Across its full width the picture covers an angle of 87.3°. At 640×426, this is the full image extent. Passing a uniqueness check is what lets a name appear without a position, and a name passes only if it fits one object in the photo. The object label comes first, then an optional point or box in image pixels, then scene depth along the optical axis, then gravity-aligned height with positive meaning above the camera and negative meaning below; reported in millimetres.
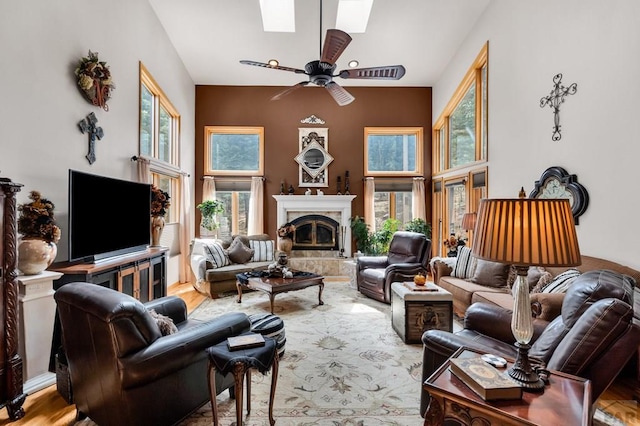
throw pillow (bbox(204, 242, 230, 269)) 5527 -657
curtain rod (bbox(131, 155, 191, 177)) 4570 +850
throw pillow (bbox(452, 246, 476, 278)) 4562 -690
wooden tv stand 2889 -567
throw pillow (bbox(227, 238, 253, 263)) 5977 -651
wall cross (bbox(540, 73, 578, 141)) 3544 +1254
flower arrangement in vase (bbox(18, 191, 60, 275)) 2521 -144
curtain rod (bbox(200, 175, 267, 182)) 7641 +841
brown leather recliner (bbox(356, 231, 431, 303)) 4906 -782
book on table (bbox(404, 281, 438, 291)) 3623 -790
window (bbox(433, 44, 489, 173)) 5301 +1690
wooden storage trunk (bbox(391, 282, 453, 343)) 3471 -1014
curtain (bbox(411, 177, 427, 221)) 7617 +368
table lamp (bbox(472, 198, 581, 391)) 1313 -88
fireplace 7457 -77
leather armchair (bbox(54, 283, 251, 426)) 1782 -799
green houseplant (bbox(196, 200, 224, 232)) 6836 +61
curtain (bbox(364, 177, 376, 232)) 7629 +305
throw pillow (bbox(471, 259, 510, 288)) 4055 -733
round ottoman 2816 -946
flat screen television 3010 -5
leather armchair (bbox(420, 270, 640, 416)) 1446 -592
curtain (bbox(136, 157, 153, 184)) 4613 +650
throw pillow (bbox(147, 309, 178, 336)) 2139 -703
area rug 2279 -1348
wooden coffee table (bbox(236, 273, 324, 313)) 4340 -915
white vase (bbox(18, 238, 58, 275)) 2514 -295
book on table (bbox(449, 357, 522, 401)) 1338 -687
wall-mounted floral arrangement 3320 +1412
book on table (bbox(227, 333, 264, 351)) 1988 -761
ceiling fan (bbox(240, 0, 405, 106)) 3670 +1751
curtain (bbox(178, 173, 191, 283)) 6527 -318
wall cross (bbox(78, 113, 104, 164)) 3434 +897
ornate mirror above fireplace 7637 +1335
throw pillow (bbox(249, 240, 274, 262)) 6310 -667
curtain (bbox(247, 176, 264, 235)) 7488 +175
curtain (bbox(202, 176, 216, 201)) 7480 +624
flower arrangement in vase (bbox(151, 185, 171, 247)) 4570 +44
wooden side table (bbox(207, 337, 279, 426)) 1866 -835
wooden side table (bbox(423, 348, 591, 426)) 1252 -747
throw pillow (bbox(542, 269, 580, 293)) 2927 -602
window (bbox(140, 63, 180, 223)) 5168 +1400
